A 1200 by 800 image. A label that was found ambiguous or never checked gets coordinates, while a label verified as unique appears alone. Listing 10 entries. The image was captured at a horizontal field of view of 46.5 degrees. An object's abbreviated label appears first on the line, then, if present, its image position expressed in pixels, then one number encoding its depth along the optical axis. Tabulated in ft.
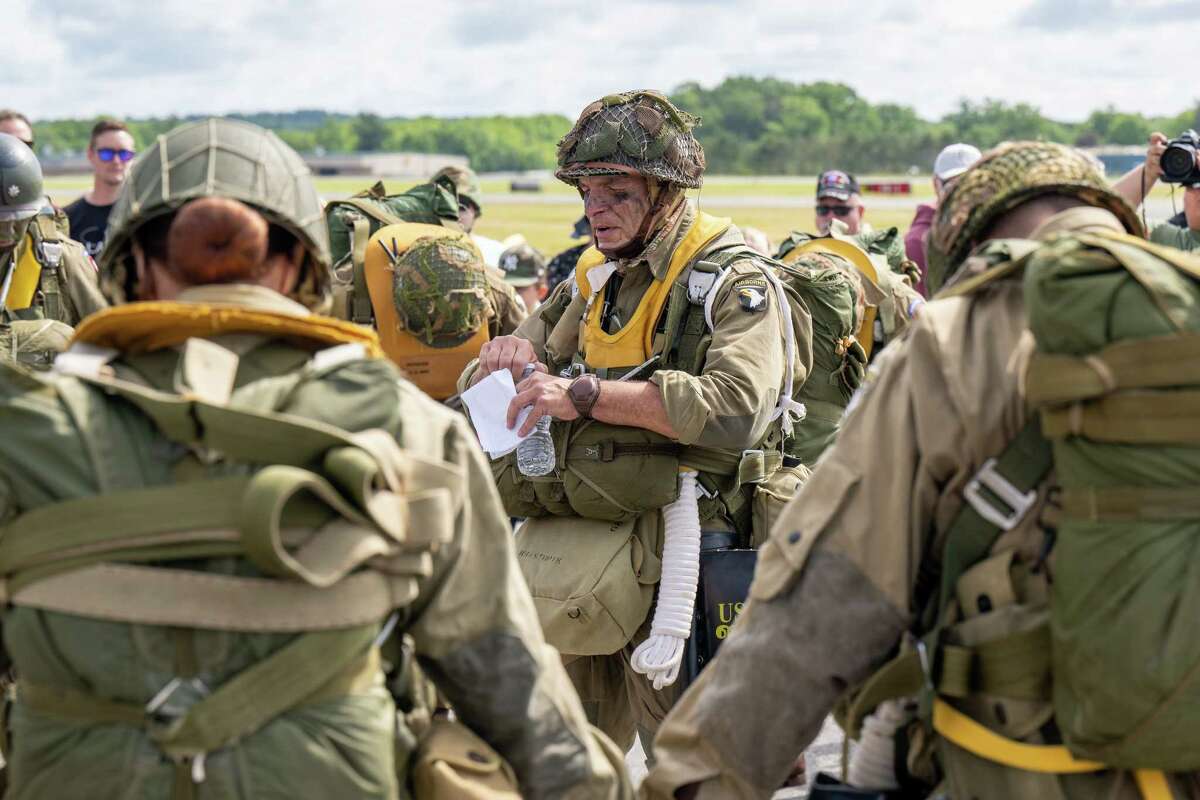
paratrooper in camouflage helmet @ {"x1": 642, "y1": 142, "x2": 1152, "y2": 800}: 7.73
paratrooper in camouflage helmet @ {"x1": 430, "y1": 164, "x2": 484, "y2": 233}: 29.98
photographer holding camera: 22.39
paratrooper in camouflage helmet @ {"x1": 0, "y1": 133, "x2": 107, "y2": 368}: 18.58
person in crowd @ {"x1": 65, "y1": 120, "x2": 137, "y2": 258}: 29.12
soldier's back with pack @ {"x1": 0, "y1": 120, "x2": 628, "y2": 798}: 6.83
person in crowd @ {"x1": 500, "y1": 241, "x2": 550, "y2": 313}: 31.50
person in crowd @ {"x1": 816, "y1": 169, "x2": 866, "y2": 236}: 34.68
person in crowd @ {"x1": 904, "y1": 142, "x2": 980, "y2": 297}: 30.42
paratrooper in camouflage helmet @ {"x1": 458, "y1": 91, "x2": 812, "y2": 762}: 13.82
